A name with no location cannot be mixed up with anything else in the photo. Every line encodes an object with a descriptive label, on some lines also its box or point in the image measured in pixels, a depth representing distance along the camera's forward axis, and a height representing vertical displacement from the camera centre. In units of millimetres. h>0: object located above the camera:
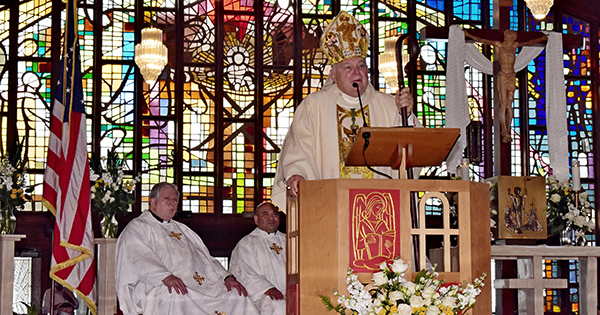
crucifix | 8570 +1168
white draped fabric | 8570 +799
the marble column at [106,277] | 8344 -926
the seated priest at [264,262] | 7938 -801
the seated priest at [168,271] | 7469 -812
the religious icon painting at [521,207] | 8211 -279
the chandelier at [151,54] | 9719 +1375
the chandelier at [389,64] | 10758 +1387
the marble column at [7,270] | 7652 -783
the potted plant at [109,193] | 8656 -134
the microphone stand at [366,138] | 4074 +185
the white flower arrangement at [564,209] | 8297 -308
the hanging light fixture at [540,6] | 8711 +1682
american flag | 7492 -21
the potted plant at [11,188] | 8023 -77
